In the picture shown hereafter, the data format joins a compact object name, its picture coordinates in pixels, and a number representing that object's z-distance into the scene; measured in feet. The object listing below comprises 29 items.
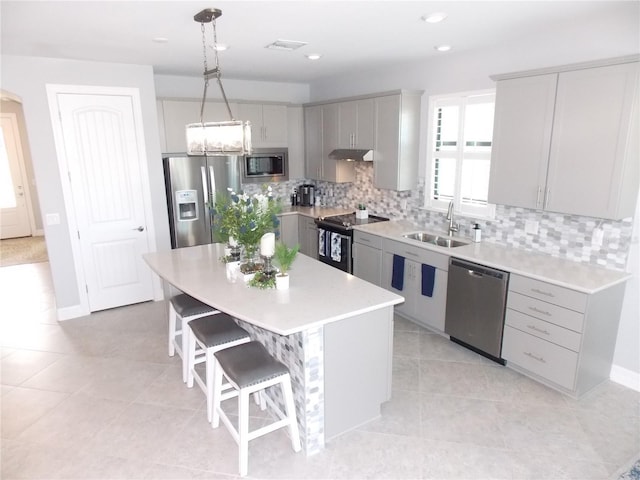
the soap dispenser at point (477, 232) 13.47
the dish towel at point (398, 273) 14.23
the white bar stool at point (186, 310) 10.69
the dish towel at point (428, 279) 13.15
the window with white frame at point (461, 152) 13.56
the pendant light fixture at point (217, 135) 8.90
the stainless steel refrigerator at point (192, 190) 16.25
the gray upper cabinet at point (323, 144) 18.04
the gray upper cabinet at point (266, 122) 18.38
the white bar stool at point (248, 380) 7.86
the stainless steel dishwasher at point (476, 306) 11.25
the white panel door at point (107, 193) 14.33
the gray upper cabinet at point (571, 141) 9.25
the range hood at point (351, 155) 16.19
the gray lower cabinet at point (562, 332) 9.70
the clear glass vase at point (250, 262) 10.02
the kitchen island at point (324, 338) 8.02
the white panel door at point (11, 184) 26.89
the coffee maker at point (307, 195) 20.83
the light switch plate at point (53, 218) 14.27
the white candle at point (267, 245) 9.32
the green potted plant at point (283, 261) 8.95
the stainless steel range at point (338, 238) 16.46
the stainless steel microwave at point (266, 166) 18.74
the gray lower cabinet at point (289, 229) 19.16
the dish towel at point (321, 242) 17.58
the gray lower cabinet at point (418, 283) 12.98
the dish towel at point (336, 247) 16.74
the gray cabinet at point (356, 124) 16.08
